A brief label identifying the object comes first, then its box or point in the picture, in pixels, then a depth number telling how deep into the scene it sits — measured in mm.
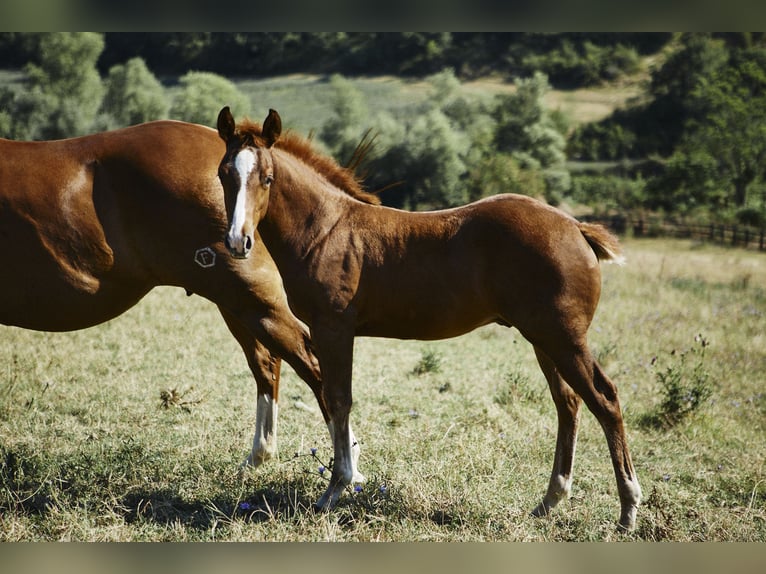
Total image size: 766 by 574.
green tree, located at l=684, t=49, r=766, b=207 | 40969
